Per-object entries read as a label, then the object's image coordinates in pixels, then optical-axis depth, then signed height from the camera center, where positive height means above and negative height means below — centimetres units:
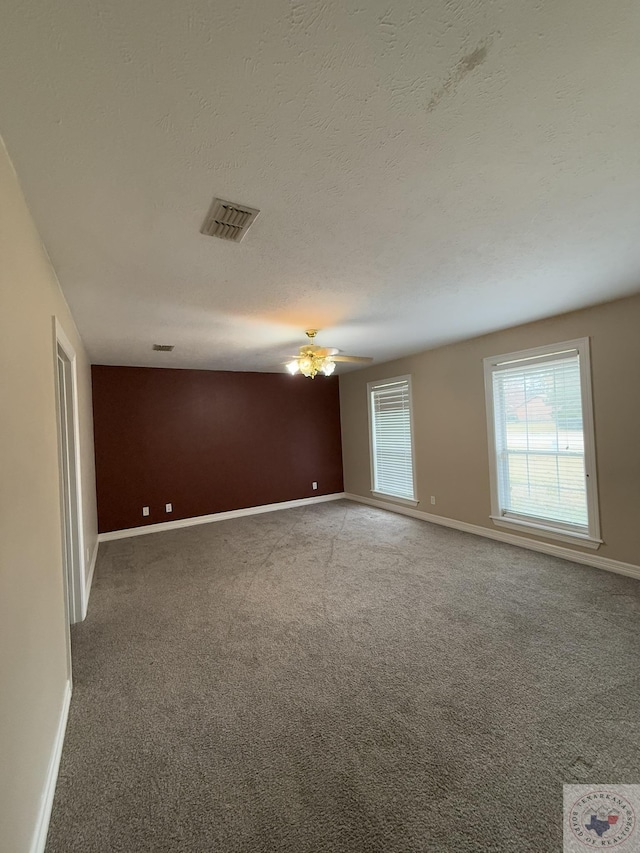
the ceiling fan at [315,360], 347 +66
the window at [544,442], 348 -28
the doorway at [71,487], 278 -39
